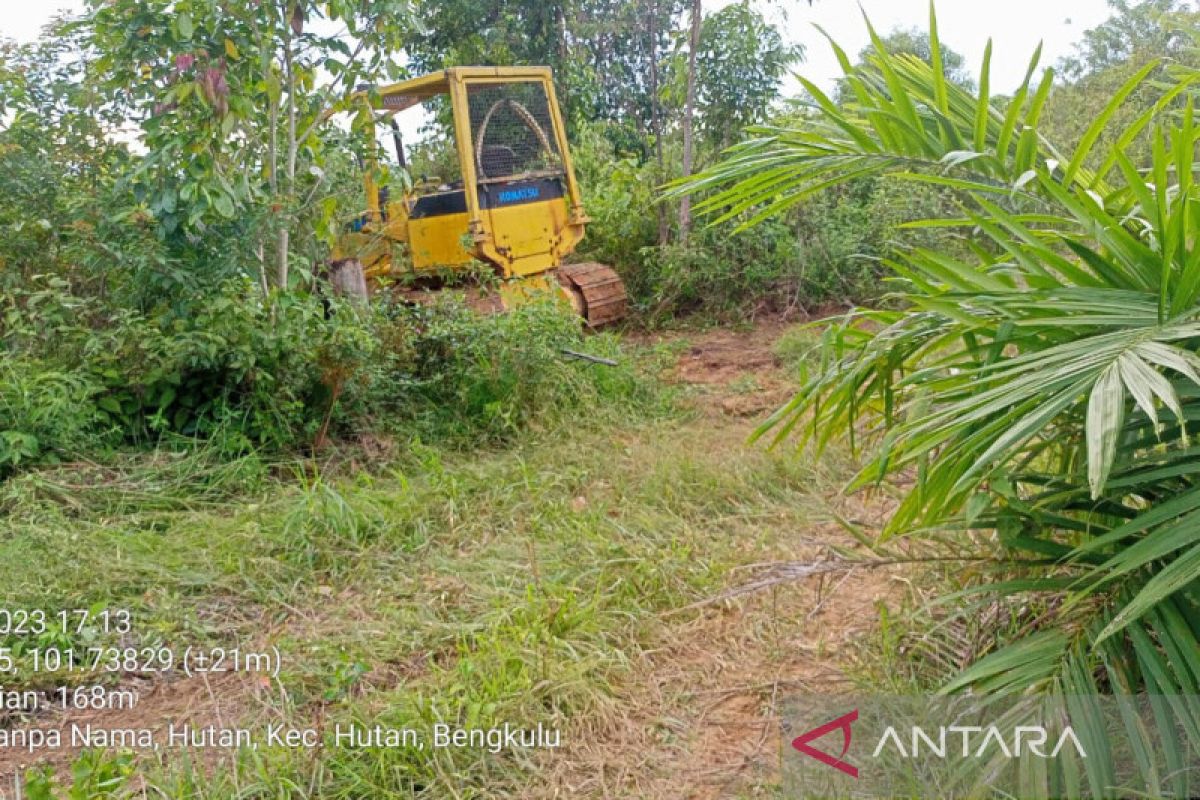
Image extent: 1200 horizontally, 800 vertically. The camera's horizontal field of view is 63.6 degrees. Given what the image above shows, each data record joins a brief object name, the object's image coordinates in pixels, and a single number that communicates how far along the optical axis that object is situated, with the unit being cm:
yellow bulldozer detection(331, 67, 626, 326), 701
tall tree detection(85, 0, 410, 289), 418
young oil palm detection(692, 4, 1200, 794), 152
